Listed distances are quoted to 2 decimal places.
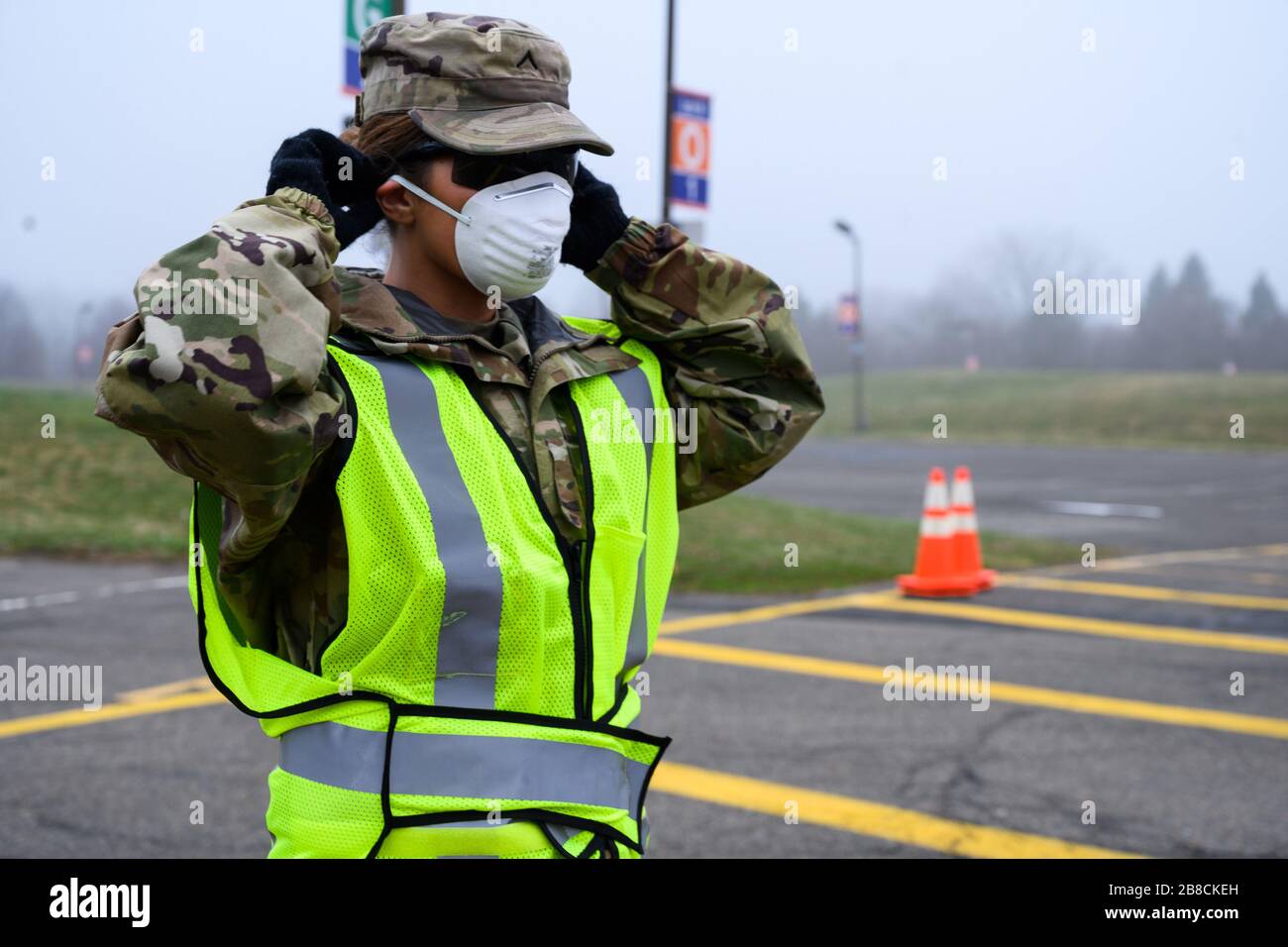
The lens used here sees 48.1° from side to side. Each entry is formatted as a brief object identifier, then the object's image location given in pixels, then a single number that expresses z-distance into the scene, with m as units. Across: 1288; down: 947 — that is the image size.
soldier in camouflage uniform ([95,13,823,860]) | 1.82
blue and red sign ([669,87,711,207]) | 13.17
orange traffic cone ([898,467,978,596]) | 10.59
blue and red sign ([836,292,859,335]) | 41.41
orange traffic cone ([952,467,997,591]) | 10.87
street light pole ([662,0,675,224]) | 13.59
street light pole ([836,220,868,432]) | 41.97
